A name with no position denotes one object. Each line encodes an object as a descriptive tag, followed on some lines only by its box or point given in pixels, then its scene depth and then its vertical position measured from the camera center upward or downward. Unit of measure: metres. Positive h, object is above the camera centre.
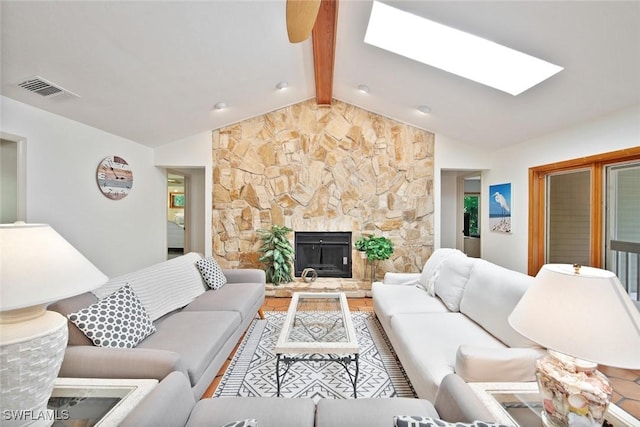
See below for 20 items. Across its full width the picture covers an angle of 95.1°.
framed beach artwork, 4.34 +0.08
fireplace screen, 4.98 -0.68
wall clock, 3.56 +0.44
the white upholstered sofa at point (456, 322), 1.51 -0.83
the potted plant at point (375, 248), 4.52 -0.55
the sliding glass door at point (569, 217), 3.23 -0.05
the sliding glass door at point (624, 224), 2.71 -0.10
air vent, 2.39 +1.06
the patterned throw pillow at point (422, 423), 0.83 -0.60
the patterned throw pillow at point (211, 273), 3.21 -0.69
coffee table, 1.93 -0.92
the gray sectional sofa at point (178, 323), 1.48 -0.82
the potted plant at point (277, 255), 4.57 -0.69
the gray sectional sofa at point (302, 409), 1.16 -0.89
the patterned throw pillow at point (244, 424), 0.87 -0.64
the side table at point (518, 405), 1.11 -0.79
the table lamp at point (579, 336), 0.87 -0.38
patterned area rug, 2.09 -1.28
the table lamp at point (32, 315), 0.98 -0.39
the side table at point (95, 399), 1.14 -0.80
